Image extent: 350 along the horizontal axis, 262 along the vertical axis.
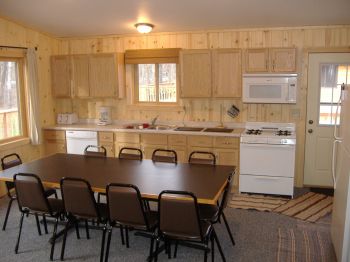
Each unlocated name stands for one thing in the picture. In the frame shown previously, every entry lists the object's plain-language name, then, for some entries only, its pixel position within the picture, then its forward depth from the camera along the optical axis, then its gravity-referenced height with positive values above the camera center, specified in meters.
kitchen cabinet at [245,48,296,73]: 4.85 +0.54
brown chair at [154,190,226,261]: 2.63 -0.92
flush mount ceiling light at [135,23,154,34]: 4.82 +0.98
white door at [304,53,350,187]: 4.93 -0.18
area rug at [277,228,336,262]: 3.25 -1.46
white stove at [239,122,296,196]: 4.68 -0.87
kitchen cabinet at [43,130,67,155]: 5.84 -0.72
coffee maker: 5.97 -0.29
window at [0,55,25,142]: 5.17 +0.00
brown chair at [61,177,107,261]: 3.02 -0.90
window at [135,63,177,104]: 5.84 +0.25
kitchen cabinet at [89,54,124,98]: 5.64 +0.38
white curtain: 5.40 +0.00
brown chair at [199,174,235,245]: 3.11 -1.04
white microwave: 4.87 +0.14
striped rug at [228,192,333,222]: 4.26 -1.38
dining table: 3.00 -0.74
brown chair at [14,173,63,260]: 3.17 -0.93
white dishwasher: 5.65 -0.68
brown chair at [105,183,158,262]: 2.81 -0.90
